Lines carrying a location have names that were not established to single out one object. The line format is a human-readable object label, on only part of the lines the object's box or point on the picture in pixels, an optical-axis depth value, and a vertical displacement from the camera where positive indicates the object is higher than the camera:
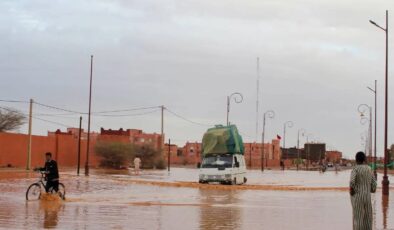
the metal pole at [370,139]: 68.22 +3.00
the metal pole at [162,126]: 89.40 +4.17
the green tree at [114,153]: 81.38 +0.17
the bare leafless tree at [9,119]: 88.94 +4.50
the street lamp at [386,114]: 31.72 +2.41
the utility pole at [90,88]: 52.84 +5.39
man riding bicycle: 23.36 -0.80
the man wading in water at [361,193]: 12.38 -0.60
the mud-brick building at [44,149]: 67.44 +0.48
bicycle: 23.88 -1.41
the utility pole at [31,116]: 63.10 +3.56
